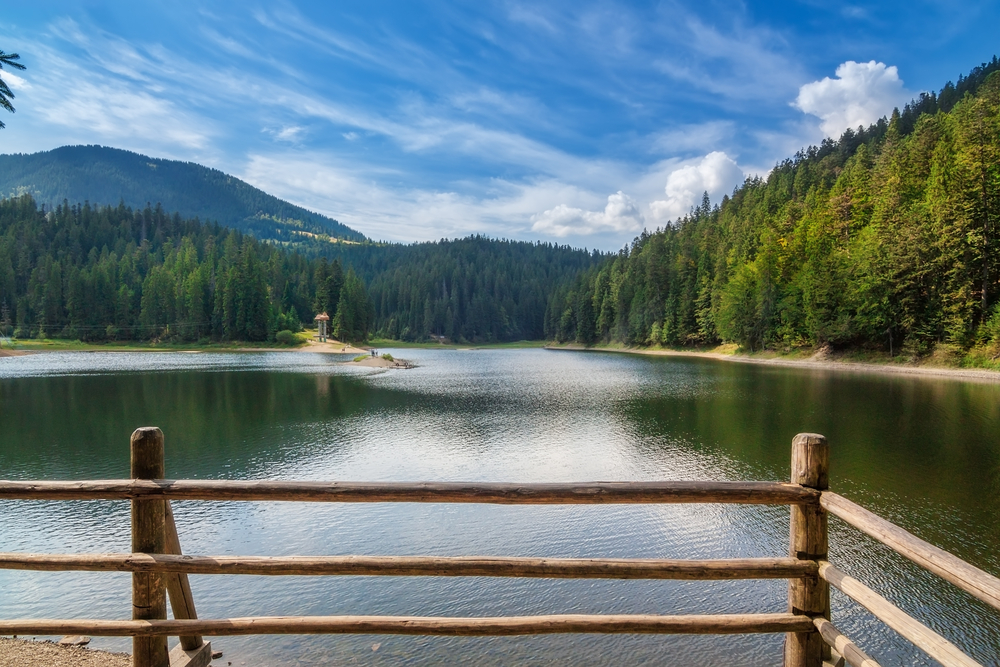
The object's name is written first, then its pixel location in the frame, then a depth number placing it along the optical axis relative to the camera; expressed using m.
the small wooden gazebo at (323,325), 109.50
